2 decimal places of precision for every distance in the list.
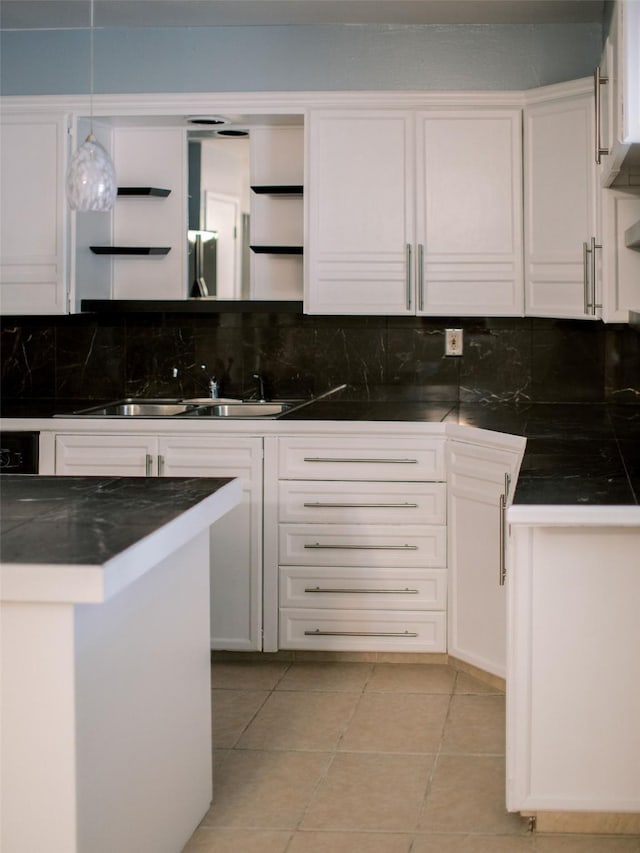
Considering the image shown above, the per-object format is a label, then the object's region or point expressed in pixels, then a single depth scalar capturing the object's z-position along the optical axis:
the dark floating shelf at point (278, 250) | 4.56
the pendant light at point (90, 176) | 3.06
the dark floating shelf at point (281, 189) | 4.55
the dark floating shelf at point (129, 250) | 4.64
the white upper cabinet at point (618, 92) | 2.89
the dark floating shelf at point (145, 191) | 4.64
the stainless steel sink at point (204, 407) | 4.67
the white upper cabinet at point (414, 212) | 4.35
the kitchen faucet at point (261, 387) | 4.75
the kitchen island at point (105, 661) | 1.92
